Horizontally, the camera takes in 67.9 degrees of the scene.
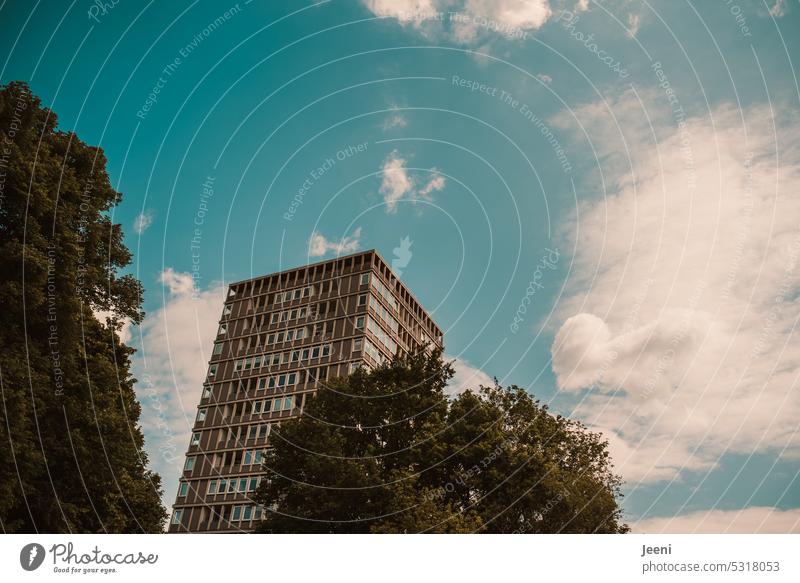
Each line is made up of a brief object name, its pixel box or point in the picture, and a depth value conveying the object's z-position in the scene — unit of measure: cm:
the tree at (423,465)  2656
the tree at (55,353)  1811
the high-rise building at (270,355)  8169
